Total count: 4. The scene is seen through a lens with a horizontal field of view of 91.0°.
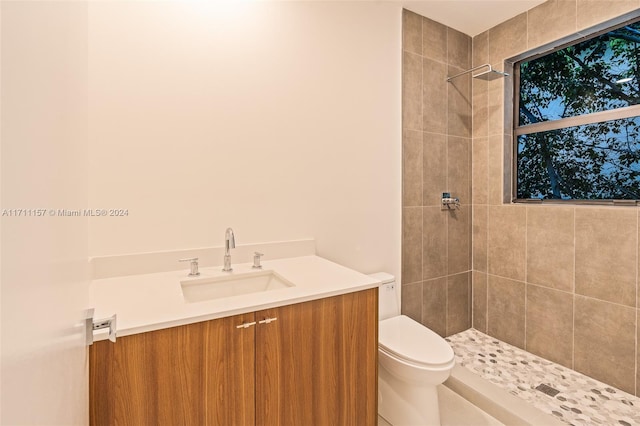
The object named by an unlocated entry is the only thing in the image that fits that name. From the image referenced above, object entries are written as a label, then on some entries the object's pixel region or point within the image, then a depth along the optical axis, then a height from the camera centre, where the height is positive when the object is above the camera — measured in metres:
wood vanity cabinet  0.93 -0.56
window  1.87 +0.53
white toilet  1.46 -0.80
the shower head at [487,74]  2.15 +0.93
